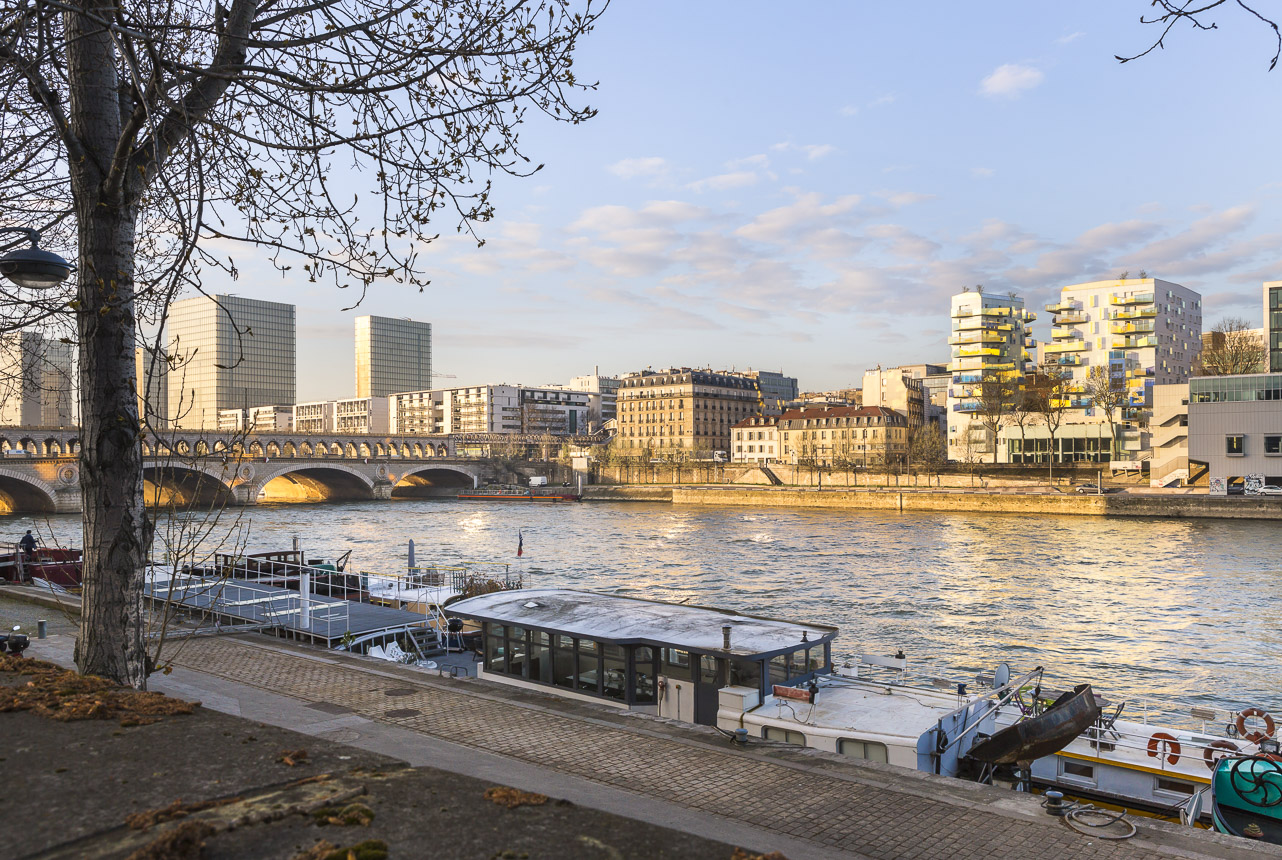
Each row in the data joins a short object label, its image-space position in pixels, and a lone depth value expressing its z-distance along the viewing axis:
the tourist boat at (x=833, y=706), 13.05
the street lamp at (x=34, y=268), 6.30
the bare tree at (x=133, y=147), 6.05
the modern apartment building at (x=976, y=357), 116.50
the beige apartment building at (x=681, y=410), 154.12
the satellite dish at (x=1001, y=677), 16.25
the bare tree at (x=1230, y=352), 96.75
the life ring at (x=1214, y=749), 13.79
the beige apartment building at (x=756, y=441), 137.00
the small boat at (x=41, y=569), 25.83
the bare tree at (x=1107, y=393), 101.31
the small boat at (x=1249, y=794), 12.12
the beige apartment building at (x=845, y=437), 120.19
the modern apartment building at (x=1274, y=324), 78.88
